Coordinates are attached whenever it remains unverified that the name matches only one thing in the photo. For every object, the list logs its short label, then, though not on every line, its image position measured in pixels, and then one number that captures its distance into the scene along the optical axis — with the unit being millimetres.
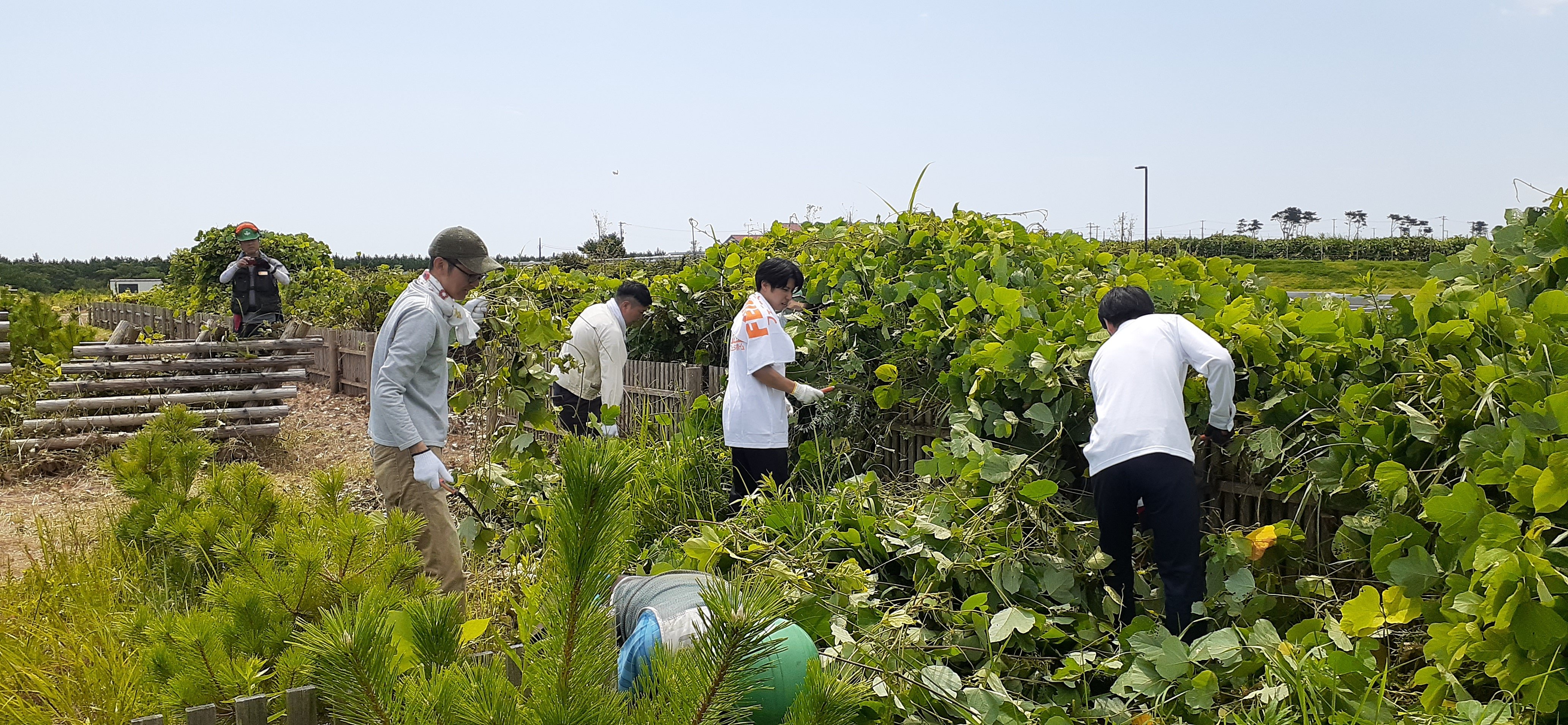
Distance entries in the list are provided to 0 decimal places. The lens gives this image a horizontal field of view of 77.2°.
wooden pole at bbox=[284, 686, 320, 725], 2213
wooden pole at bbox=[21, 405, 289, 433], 8094
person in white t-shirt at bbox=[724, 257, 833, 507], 4957
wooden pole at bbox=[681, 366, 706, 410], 6621
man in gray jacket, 3992
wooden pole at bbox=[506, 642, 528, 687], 2479
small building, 36062
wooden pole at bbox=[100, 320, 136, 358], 8820
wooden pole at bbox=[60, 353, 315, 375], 8492
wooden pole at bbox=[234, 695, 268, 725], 2191
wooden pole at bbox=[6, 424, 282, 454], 8031
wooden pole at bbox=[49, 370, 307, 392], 8406
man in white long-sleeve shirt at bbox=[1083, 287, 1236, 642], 3449
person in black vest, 9711
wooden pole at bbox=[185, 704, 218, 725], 2209
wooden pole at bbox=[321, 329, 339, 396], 12148
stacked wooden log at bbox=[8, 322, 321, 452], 8250
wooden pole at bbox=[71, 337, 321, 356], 8625
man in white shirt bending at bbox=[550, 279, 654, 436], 5965
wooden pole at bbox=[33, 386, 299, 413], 8211
